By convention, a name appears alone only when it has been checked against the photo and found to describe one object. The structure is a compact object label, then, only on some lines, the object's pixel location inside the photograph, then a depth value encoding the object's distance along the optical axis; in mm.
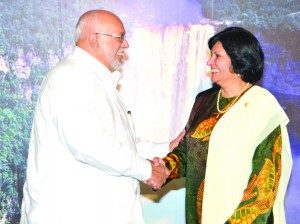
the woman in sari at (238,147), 2797
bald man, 2676
